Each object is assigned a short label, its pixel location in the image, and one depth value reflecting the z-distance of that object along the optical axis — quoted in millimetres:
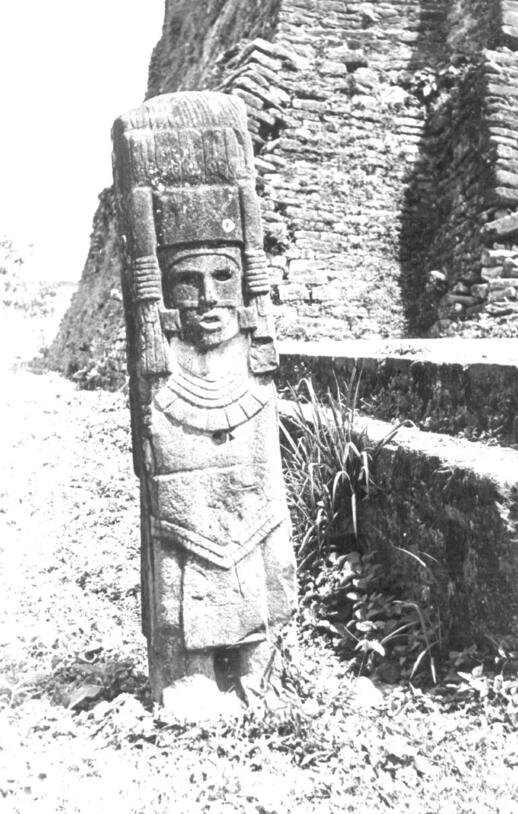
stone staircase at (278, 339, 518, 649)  3365
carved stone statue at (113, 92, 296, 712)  3195
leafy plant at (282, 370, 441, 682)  3695
